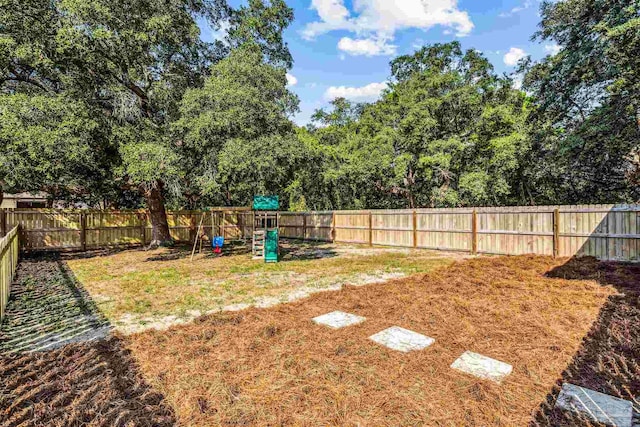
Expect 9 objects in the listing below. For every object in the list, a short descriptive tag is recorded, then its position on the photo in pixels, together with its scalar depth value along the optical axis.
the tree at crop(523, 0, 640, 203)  8.57
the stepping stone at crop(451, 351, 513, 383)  2.49
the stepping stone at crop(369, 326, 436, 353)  3.03
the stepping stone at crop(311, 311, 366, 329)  3.67
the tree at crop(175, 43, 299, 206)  7.54
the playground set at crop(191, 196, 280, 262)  8.54
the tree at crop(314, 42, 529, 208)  13.74
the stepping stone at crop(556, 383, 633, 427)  1.95
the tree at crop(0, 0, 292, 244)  7.21
